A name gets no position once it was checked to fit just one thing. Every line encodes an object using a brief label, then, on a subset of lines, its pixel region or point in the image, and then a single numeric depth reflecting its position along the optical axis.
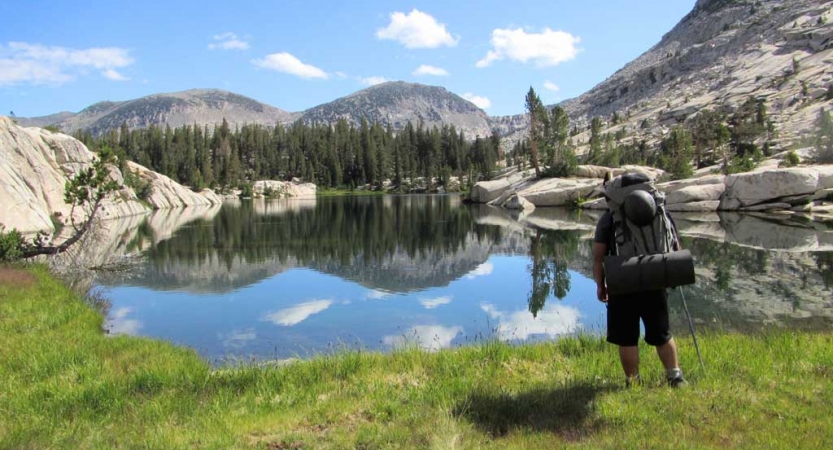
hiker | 6.61
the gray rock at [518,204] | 71.43
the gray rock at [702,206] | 52.72
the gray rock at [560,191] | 71.12
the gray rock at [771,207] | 48.09
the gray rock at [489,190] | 87.62
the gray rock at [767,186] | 46.28
